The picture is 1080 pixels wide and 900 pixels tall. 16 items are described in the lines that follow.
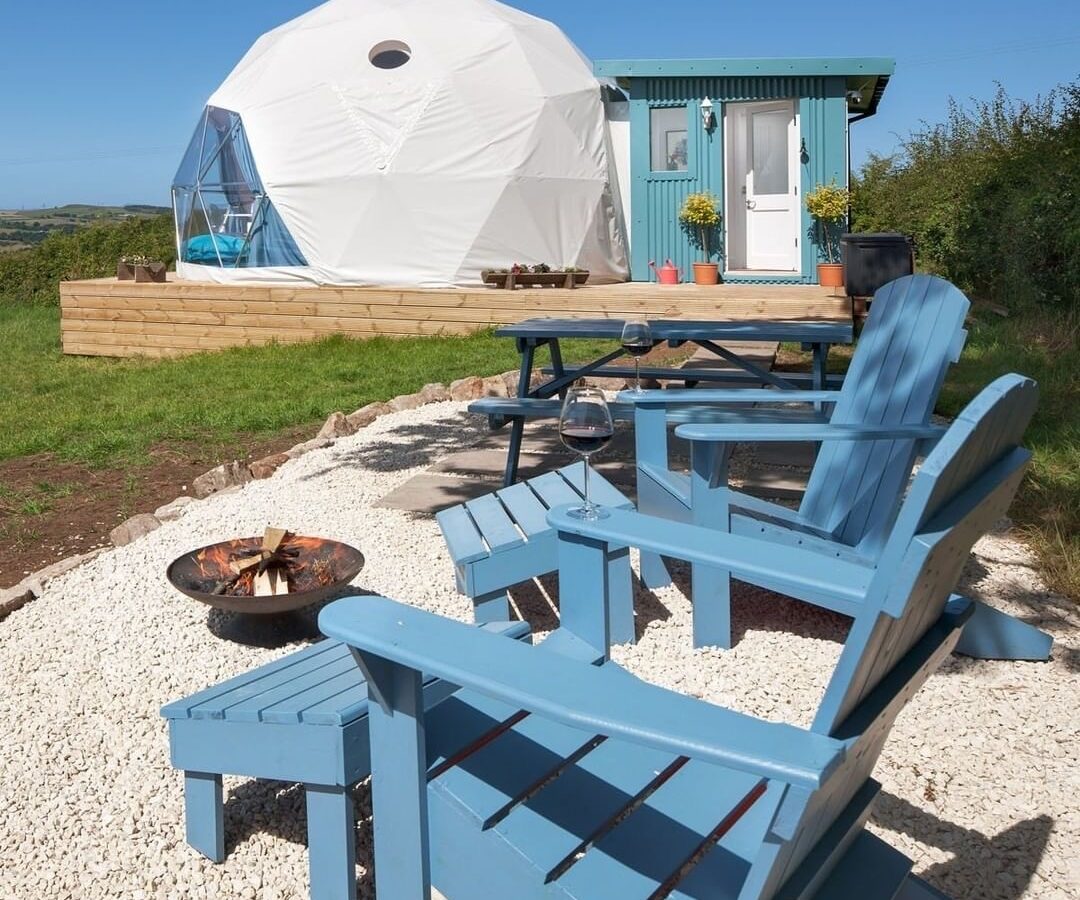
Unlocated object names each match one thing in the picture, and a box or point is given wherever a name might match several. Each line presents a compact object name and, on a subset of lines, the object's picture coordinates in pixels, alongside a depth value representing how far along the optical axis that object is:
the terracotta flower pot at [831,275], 13.10
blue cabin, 13.84
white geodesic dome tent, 13.91
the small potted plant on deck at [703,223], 13.77
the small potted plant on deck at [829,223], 13.23
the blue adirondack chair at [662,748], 1.46
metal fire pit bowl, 3.67
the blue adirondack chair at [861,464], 3.43
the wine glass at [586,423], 2.92
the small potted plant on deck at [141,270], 14.94
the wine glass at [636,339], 5.01
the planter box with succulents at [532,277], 12.94
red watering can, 14.04
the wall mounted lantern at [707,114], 14.00
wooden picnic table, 5.49
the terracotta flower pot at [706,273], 13.68
